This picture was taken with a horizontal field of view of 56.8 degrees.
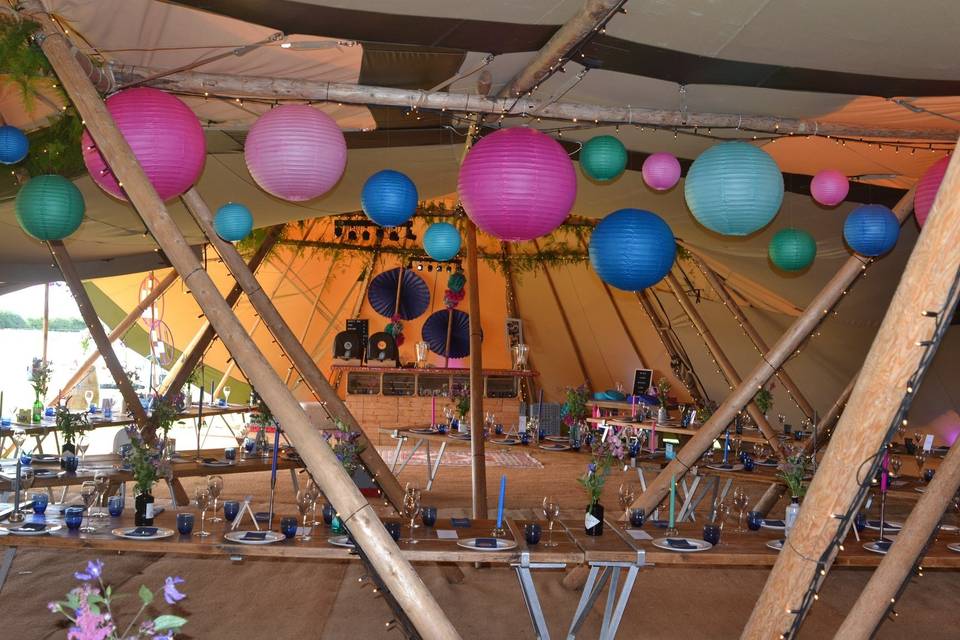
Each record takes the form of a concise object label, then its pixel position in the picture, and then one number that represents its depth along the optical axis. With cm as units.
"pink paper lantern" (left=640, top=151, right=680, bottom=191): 484
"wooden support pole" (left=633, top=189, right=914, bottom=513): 534
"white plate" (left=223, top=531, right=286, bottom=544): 391
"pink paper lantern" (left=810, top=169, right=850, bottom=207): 501
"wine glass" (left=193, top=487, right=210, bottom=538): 409
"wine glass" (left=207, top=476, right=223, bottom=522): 417
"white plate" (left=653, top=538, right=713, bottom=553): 411
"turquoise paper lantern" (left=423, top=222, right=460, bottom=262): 547
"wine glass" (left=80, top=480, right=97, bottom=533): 412
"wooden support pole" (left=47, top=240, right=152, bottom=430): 680
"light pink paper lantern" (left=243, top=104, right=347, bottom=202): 387
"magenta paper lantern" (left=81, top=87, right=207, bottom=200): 367
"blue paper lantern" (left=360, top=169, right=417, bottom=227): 473
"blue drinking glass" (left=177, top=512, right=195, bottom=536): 398
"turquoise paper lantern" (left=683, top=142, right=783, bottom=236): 409
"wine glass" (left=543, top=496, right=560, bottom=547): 437
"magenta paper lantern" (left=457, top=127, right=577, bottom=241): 399
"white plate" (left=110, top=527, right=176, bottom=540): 389
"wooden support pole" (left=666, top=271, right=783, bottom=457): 929
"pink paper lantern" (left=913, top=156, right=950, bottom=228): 458
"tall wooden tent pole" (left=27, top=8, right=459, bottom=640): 277
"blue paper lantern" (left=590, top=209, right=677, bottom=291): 439
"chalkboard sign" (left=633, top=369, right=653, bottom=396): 1157
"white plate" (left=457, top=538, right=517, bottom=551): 395
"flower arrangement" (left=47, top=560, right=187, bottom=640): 150
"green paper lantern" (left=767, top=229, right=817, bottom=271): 559
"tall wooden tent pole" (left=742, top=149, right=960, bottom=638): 222
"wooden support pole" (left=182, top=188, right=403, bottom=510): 514
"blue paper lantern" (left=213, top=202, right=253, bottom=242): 484
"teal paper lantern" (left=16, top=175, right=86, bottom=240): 436
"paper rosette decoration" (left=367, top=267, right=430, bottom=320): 1373
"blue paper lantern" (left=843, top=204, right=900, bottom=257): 506
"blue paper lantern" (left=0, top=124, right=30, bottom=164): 419
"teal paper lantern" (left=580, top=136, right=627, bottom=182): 467
